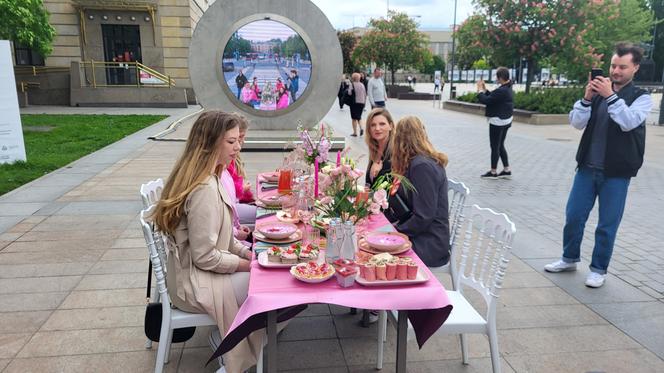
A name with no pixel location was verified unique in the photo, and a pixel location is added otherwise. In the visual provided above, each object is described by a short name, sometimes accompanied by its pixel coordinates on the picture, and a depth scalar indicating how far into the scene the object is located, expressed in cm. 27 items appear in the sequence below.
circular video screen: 1214
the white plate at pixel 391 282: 241
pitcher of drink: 419
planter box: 1778
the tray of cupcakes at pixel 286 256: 261
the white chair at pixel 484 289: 273
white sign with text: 861
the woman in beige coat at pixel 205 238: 271
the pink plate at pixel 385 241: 282
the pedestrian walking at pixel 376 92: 1437
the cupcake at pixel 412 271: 247
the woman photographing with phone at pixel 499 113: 861
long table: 231
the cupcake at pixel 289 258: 261
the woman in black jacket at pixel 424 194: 333
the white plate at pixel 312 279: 241
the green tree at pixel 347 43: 4947
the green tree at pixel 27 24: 1655
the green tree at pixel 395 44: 3447
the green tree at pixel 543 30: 1823
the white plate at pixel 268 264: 260
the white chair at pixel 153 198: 288
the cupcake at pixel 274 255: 265
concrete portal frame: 1198
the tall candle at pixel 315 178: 353
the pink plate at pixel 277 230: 300
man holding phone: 397
